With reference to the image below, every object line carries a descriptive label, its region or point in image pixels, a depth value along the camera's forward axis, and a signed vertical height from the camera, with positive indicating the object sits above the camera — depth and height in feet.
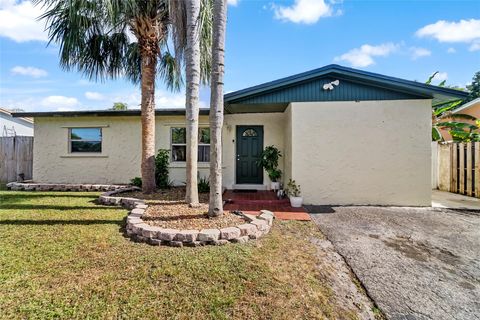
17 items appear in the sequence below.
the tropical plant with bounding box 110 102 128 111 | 103.61 +25.32
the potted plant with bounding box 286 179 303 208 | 20.93 -3.37
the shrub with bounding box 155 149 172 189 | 28.17 -1.31
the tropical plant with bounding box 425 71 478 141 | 34.79 +5.81
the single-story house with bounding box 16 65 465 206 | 21.13 +2.72
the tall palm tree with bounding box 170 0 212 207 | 16.11 +7.17
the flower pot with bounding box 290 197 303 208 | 20.89 -3.91
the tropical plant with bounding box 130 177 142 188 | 28.78 -3.01
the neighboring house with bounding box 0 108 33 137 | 49.06 +7.53
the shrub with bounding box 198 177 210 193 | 26.63 -3.25
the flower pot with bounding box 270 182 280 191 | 27.37 -3.16
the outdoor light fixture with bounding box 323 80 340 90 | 21.74 +7.22
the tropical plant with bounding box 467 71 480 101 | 109.40 +37.86
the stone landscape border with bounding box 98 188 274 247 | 11.93 -4.14
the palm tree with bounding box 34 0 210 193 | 19.27 +11.79
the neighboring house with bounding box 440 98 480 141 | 40.10 +9.52
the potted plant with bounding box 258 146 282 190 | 27.40 -0.47
